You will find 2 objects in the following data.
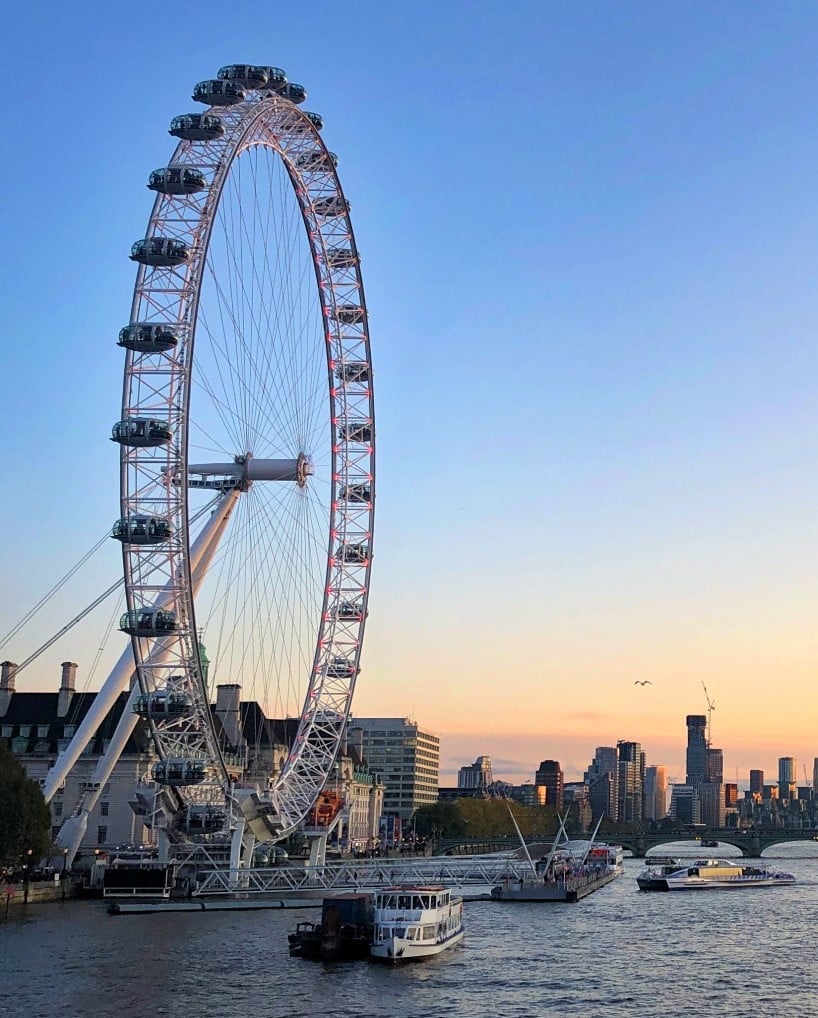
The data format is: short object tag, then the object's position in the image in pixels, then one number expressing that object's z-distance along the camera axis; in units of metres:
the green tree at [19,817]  76.62
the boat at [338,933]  60.16
